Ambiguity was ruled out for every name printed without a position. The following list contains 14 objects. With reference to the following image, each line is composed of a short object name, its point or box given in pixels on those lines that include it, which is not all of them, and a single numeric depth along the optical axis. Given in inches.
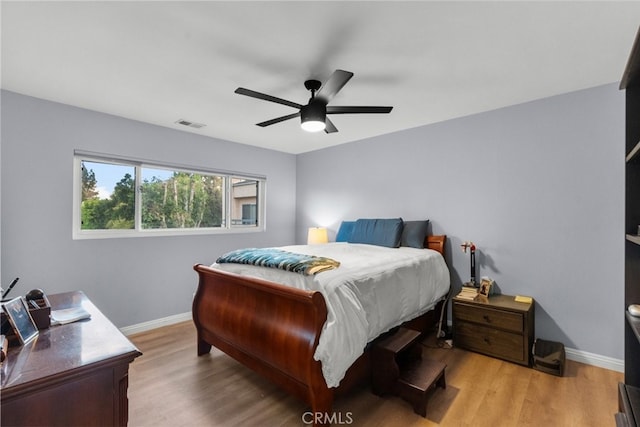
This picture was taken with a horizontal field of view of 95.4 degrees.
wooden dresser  32.4
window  117.8
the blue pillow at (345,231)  151.3
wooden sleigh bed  64.6
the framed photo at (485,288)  109.3
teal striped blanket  75.5
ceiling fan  76.6
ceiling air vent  127.8
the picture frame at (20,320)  41.1
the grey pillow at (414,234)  126.9
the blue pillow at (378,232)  130.1
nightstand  95.4
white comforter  64.1
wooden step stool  72.0
